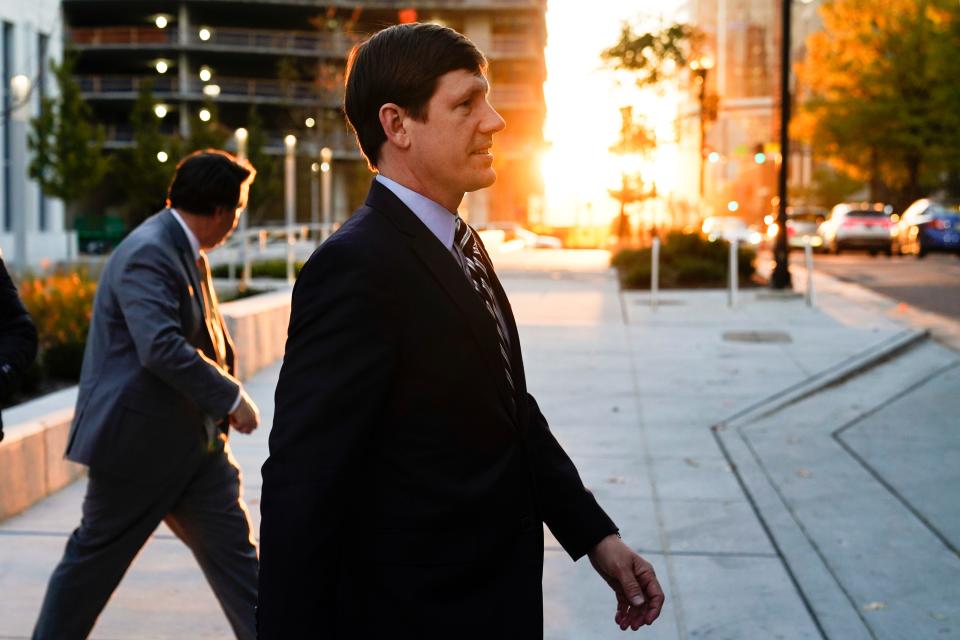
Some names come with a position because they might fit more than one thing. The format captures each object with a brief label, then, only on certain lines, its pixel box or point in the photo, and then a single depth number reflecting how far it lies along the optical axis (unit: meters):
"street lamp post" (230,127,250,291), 18.64
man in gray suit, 4.08
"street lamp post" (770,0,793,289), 19.48
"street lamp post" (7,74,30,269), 20.50
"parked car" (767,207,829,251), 39.50
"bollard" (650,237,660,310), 17.34
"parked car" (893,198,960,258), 34.84
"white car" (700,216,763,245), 41.13
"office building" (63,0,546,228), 71.44
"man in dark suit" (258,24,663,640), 2.24
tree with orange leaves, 54.12
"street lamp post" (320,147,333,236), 36.04
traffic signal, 35.88
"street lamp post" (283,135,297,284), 24.23
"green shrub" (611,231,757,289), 21.83
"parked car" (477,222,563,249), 47.23
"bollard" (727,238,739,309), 17.31
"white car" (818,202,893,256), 35.94
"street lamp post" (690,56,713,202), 34.00
